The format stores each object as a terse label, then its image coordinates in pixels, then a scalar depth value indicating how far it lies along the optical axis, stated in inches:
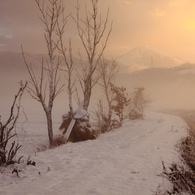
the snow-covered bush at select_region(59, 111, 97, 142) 511.5
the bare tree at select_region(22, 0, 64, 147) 512.7
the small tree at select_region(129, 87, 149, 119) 1471.6
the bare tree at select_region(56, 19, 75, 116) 555.7
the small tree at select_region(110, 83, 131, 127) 813.1
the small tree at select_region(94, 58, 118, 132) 689.6
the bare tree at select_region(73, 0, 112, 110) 598.2
